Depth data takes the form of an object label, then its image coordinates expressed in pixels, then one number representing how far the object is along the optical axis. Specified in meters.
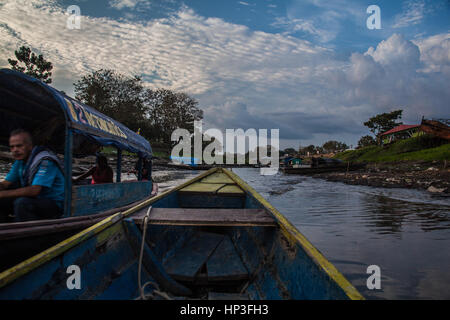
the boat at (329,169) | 27.28
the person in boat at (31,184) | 2.82
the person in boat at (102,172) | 5.18
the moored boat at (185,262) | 1.63
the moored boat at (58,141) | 2.58
